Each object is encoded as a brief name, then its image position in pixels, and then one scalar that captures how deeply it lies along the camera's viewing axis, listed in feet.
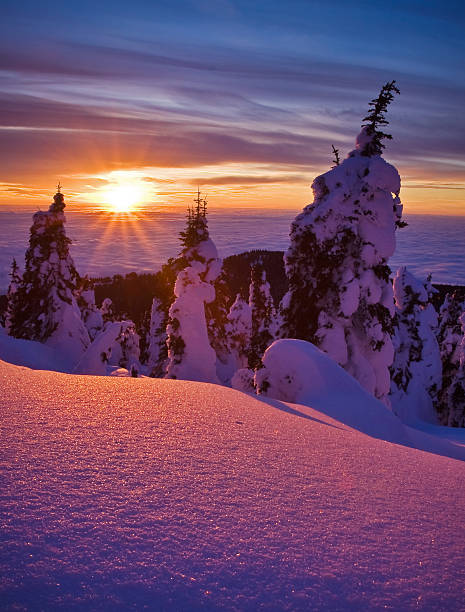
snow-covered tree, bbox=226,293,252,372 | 104.24
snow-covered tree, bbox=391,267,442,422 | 85.20
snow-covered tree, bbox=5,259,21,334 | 94.82
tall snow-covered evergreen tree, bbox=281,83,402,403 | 49.24
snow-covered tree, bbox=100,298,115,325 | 141.49
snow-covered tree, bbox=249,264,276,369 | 119.24
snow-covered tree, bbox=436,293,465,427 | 90.37
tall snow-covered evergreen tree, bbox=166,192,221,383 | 67.31
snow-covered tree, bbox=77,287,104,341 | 112.16
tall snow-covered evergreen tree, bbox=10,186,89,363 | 80.12
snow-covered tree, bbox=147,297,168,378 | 94.42
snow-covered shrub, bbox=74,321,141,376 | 53.01
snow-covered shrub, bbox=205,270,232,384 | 90.99
